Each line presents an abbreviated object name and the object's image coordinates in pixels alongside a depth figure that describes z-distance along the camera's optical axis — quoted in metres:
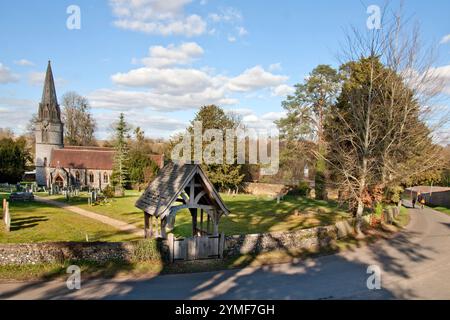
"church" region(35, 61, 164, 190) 57.00
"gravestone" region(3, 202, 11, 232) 20.86
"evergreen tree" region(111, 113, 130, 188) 46.16
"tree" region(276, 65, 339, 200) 42.34
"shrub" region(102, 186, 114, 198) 38.07
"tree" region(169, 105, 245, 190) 46.50
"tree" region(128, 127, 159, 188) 51.78
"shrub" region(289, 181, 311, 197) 46.53
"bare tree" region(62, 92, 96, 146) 80.94
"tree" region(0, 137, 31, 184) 51.22
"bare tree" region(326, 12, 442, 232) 22.48
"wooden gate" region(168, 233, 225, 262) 15.03
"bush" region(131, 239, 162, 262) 14.62
